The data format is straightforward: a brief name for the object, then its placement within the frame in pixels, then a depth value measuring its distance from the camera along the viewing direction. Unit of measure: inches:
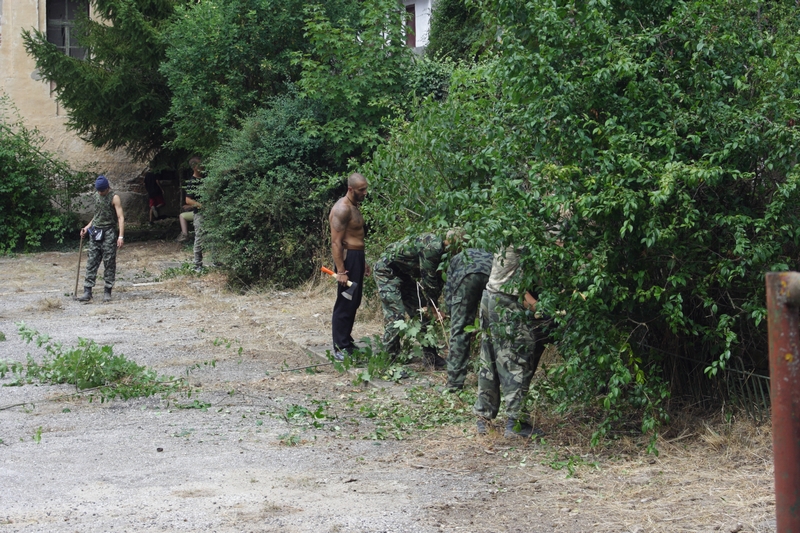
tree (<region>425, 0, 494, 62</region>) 792.3
